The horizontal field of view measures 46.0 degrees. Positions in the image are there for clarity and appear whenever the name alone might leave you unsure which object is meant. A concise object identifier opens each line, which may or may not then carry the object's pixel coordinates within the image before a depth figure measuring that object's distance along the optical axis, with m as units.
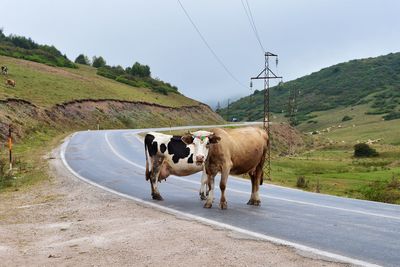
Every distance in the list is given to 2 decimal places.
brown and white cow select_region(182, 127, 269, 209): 11.73
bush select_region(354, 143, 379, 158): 61.28
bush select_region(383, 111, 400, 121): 112.43
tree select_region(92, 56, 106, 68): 131.12
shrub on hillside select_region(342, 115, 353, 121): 132.00
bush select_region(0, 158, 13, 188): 19.11
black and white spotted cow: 13.21
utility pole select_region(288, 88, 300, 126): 140.46
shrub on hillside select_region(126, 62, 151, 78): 120.75
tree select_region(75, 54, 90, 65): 143.75
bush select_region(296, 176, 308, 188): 25.55
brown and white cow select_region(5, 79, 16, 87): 58.32
